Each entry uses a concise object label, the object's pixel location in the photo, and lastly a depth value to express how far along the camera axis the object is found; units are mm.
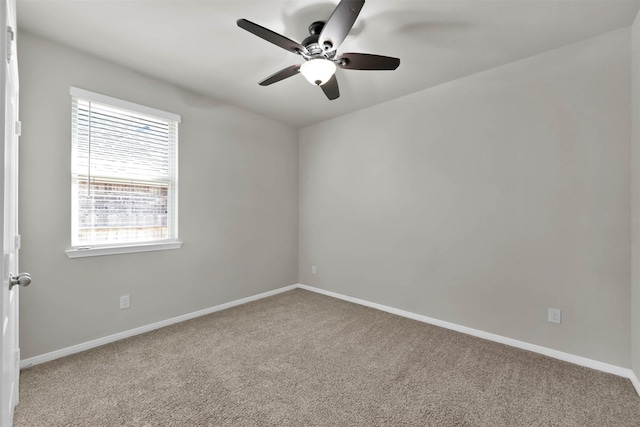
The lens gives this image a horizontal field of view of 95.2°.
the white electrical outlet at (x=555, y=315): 2453
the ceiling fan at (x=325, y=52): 1712
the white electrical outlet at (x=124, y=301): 2767
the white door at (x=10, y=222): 1016
